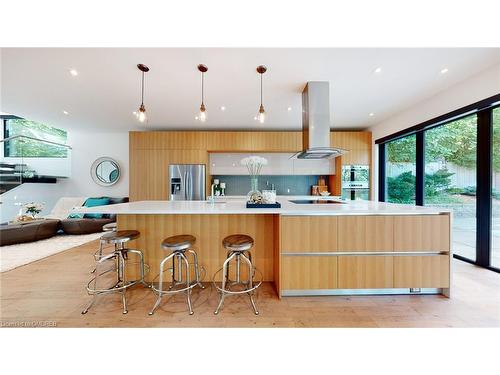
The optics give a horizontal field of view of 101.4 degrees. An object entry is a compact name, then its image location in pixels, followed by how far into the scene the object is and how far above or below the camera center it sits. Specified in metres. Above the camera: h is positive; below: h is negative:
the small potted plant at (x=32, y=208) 4.45 -0.53
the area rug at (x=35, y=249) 2.96 -1.11
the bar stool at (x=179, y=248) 1.80 -0.55
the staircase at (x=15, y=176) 5.05 +0.21
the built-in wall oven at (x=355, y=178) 4.89 +0.19
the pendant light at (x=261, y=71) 2.44 +1.40
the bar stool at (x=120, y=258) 1.92 -0.77
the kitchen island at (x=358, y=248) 2.03 -0.62
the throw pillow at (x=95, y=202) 5.17 -0.44
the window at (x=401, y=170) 3.98 +0.34
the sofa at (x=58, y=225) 3.68 -0.82
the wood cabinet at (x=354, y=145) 4.91 +0.99
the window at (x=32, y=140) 5.43 +1.24
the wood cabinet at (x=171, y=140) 4.82 +1.06
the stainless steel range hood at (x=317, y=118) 2.78 +0.94
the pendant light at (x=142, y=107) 2.43 +1.17
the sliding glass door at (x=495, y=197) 2.65 -0.14
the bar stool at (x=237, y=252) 1.82 -0.62
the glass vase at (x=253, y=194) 2.27 -0.10
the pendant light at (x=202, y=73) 2.42 +1.40
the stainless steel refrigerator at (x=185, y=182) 4.77 +0.07
